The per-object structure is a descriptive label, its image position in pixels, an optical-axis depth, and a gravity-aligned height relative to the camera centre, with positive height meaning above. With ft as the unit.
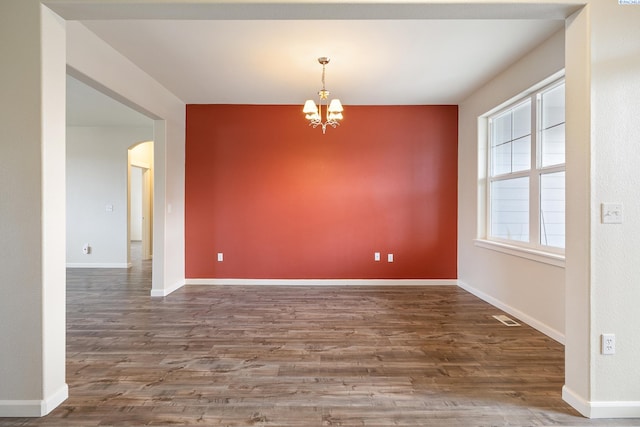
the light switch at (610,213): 6.47 -0.05
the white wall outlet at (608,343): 6.49 -2.59
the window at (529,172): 10.75 +1.41
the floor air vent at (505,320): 11.52 -3.89
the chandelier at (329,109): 12.07 +3.71
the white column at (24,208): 6.48 +0.06
